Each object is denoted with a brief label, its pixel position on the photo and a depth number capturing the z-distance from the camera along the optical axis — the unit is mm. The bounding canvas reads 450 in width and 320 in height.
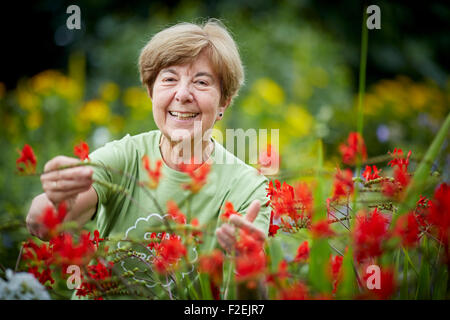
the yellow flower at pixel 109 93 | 3822
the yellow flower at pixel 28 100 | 3514
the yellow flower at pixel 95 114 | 3471
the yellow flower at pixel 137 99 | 3492
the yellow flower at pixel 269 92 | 3598
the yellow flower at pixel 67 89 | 3557
